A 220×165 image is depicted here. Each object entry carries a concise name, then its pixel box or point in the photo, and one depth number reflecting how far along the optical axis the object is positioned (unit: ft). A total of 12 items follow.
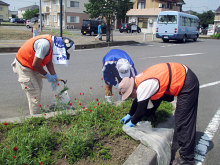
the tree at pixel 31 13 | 186.09
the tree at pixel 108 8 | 49.11
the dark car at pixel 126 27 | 117.91
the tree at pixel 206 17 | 194.18
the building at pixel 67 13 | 146.30
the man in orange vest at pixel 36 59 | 10.84
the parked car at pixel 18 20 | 186.09
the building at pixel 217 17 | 184.65
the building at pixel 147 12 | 146.30
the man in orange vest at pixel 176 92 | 8.27
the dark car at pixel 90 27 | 83.71
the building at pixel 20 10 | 304.09
